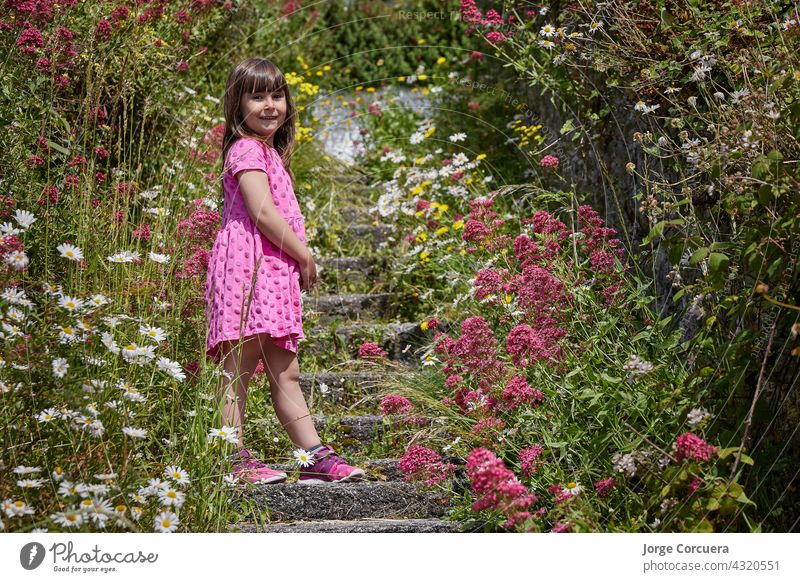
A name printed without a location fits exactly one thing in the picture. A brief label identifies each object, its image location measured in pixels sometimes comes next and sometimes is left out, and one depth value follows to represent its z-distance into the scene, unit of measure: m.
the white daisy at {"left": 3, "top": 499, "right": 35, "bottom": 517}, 2.55
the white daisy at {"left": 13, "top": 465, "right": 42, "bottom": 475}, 2.65
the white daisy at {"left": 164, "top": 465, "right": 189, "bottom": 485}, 2.83
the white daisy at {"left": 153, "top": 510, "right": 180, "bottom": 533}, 2.64
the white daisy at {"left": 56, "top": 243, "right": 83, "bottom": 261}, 2.98
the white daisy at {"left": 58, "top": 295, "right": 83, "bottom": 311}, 2.89
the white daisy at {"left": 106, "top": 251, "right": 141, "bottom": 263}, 3.34
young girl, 3.62
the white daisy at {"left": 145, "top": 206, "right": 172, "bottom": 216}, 4.24
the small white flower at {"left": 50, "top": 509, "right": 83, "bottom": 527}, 2.51
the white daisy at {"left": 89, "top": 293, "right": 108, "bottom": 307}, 3.01
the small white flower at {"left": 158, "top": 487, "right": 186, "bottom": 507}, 2.75
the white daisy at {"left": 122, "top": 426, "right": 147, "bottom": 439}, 2.70
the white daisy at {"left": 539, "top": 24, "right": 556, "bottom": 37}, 4.36
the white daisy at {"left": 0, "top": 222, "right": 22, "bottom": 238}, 2.96
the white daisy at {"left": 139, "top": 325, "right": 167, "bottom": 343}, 3.14
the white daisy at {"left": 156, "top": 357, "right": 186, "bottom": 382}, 2.98
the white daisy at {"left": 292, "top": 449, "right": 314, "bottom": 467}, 3.58
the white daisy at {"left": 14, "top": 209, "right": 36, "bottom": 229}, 2.98
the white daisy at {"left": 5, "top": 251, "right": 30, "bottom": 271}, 2.80
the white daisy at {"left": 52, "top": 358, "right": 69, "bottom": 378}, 2.75
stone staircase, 3.52
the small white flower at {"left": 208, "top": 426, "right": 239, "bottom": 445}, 3.03
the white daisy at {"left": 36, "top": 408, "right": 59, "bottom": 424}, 2.79
